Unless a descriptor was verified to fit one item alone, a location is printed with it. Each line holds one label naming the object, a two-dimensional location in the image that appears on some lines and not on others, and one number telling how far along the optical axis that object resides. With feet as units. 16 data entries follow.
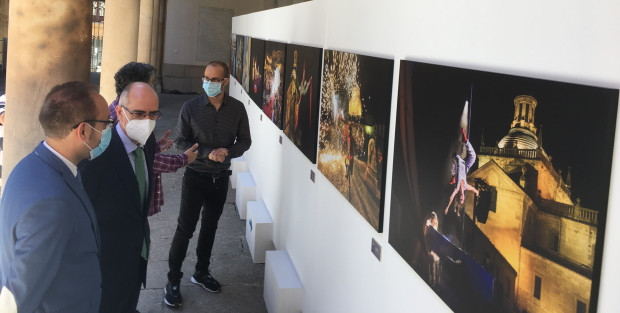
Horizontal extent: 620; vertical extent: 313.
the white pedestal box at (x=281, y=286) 17.94
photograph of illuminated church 5.73
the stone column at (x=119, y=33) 34.88
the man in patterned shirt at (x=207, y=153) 19.20
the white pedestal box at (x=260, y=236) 23.54
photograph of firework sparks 11.37
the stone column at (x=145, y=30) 57.26
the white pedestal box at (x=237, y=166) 34.47
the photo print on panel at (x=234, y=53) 47.36
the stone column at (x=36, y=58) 13.76
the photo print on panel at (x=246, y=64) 34.70
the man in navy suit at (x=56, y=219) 8.53
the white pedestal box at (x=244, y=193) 29.17
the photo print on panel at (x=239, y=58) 40.61
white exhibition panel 5.76
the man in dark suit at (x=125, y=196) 12.03
